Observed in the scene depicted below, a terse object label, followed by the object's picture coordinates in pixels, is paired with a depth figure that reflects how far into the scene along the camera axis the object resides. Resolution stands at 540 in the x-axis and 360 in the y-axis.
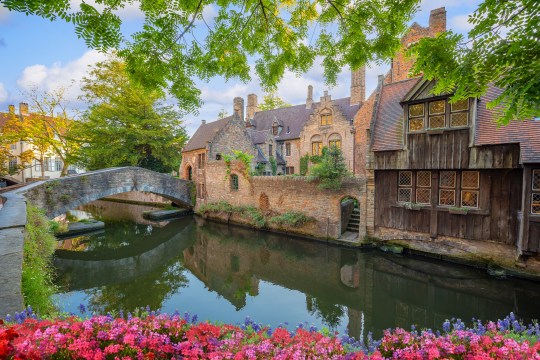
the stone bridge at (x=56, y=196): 3.49
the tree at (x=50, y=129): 22.55
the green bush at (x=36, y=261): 4.23
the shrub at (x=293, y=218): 14.70
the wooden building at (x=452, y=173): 8.78
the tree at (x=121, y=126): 21.27
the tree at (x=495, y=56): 3.17
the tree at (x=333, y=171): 13.34
